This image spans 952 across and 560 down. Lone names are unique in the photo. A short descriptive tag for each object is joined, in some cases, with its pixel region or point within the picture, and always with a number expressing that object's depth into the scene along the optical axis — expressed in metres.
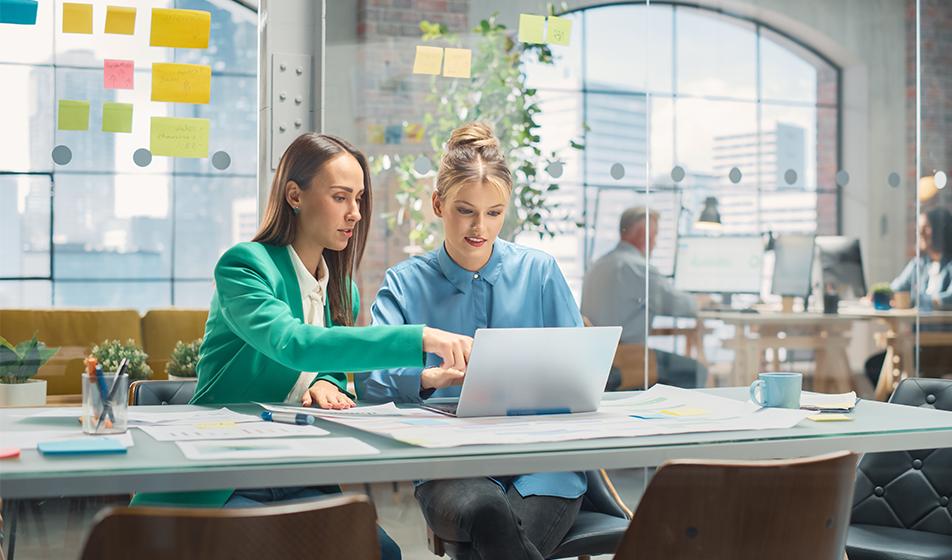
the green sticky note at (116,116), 3.77
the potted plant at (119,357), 3.82
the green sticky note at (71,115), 3.73
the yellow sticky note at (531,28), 4.38
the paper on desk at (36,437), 1.53
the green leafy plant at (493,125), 4.30
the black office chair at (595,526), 2.16
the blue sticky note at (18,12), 3.71
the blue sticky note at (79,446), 1.44
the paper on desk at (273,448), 1.43
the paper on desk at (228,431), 1.60
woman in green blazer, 1.87
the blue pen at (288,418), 1.77
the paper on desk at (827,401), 2.06
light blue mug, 2.06
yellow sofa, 3.73
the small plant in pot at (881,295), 5.07
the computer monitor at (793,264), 4.84
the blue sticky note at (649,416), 1.89
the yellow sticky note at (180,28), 3.85
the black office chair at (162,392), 2.53
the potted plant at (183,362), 3.88
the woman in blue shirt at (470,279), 2.25
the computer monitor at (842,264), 4.98
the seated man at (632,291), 4.52
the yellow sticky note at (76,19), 3.74
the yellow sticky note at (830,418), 1.91
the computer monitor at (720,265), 4.64
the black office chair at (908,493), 2.48
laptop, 1.75
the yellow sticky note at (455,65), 4.30
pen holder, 1.63
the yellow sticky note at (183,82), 3.84
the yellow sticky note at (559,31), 4.44
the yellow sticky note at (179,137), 3.84
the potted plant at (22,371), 3.63
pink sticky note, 3.77
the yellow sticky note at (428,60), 4.27
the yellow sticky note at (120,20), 3.78
